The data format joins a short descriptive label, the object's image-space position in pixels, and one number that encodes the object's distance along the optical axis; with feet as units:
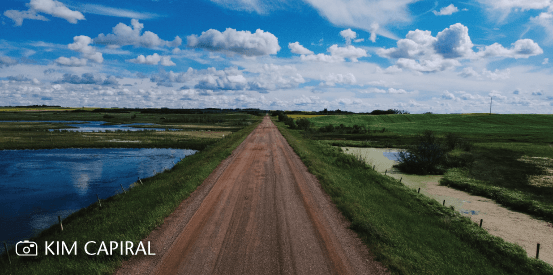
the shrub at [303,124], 297.33
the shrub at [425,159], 94.79
